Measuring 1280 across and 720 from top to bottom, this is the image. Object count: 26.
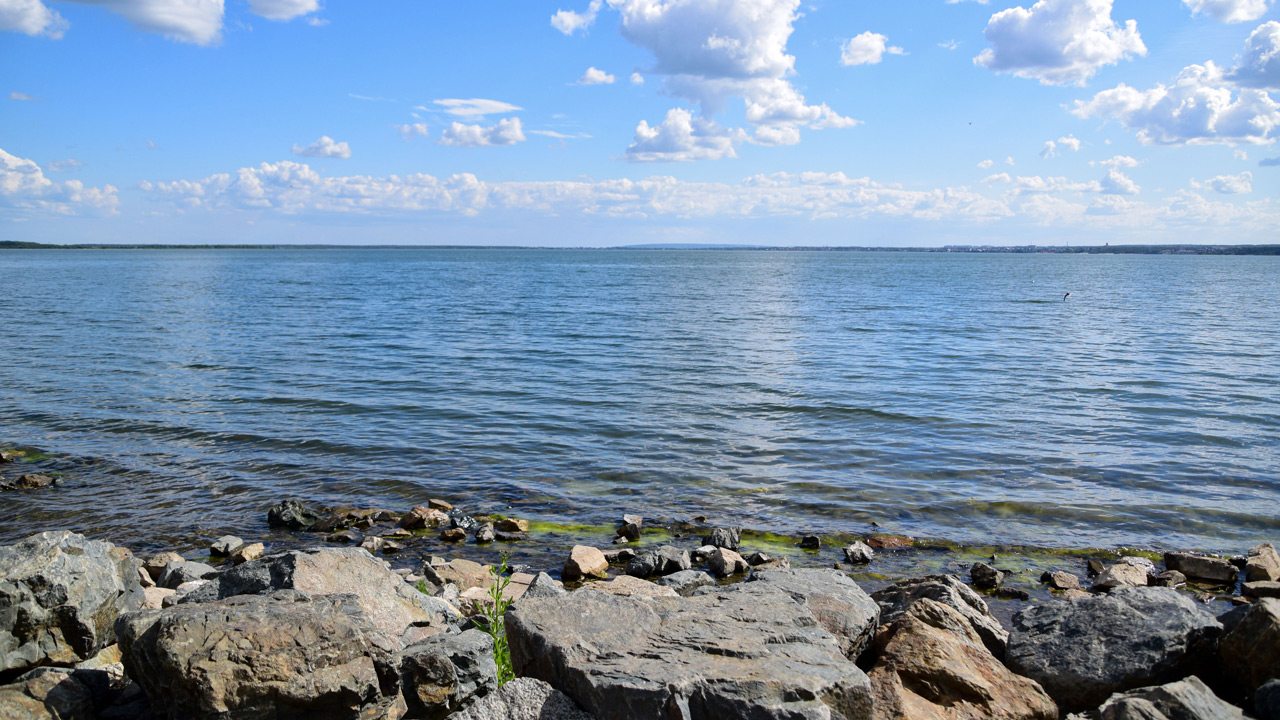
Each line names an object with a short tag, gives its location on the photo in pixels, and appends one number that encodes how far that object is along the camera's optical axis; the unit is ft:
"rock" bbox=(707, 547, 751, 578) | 30.94
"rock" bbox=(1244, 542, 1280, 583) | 29.58
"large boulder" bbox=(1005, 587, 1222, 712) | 18.67
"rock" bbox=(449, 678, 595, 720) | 14.82
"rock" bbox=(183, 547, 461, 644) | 20.77
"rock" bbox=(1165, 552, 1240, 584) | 30.25
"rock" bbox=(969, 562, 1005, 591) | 30.14
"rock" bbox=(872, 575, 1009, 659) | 21.59
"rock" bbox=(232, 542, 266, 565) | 31.99
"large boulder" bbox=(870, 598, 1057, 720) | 17.41
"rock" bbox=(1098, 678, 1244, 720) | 14.83
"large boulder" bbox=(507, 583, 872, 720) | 14.20
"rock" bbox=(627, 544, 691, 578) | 30.32
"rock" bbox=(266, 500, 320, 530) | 36.65
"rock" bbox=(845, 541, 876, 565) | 32.78
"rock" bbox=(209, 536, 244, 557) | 32.73
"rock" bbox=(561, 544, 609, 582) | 30.71
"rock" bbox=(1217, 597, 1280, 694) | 17.30
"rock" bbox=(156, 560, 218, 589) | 27.35
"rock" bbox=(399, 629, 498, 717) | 17.34
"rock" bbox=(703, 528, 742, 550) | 33.81
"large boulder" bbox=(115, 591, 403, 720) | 14.87
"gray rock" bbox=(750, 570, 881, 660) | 19.89
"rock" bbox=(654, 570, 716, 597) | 27.04
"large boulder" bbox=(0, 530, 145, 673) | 17.72
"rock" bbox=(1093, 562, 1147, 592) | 29.48
